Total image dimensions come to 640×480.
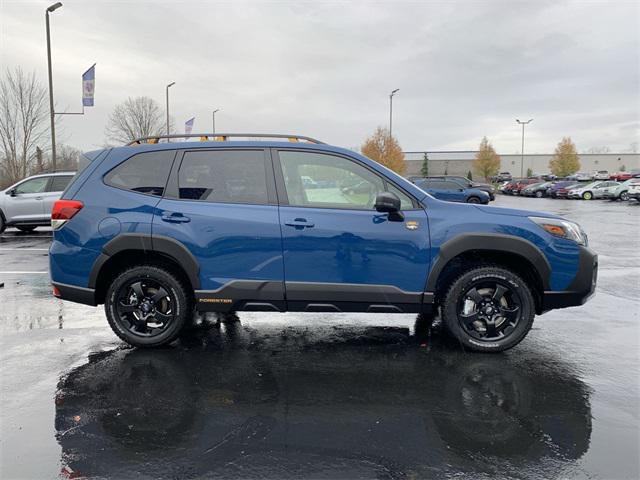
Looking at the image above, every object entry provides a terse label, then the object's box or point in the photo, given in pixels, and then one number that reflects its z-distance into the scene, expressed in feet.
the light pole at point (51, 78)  63.46
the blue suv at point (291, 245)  14.78
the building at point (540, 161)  372.58
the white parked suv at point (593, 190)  123.65
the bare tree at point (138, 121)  164.35
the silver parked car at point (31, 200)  47.09
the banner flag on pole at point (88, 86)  69.92
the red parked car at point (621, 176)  228.18
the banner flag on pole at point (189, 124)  117.80
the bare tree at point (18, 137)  101.55
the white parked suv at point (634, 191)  106.75
